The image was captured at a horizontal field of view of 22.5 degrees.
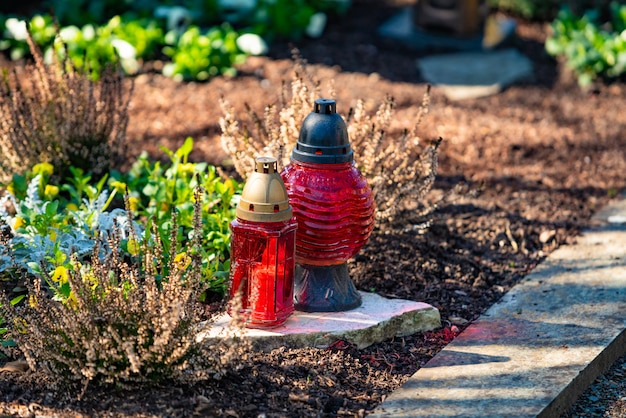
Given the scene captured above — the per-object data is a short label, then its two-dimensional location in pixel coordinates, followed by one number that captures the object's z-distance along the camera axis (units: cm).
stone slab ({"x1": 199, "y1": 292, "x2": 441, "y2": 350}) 575
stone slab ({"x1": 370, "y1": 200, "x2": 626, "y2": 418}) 527
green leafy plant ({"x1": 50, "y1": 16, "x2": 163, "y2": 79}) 1173
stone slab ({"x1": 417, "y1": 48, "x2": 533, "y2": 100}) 1264
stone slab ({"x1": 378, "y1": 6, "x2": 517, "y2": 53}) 1462
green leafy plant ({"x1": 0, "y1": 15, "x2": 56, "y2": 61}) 1226
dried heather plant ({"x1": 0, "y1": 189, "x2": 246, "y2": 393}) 501
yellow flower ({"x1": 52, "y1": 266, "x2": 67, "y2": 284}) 577
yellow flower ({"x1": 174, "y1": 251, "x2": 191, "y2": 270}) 527
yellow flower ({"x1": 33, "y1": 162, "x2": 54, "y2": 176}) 751
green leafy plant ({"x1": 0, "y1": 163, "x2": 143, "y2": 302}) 621
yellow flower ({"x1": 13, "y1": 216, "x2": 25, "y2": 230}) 666
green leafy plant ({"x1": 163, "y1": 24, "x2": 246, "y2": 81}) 1195
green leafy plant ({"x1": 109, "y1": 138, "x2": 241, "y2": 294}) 648
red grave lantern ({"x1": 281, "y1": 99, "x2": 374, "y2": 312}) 576
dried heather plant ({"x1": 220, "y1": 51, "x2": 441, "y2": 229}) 705
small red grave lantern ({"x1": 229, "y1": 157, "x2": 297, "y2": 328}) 549
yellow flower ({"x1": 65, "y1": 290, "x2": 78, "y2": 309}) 530
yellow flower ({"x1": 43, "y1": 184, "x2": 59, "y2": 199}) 724
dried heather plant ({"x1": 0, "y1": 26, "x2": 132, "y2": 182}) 773
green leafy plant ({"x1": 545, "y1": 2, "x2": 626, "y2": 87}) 1267
